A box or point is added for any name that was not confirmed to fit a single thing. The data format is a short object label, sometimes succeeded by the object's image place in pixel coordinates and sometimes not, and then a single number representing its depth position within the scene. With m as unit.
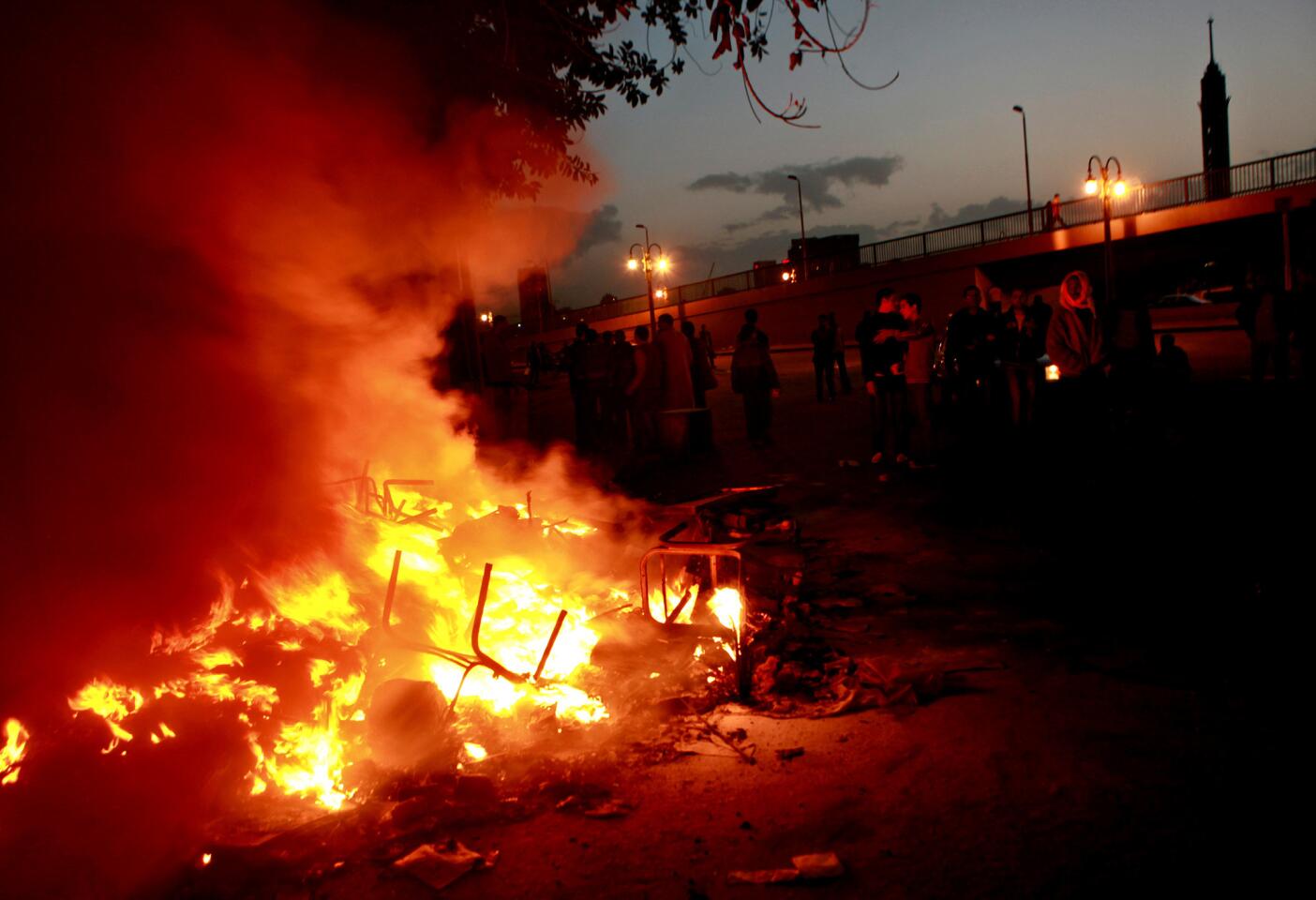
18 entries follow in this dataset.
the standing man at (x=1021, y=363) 10.67
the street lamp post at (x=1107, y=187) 20.11
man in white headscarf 8.71
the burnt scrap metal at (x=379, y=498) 6.48
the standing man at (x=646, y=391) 11.27
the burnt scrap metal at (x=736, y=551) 4.72
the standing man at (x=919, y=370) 9.11
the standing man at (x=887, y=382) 9.39
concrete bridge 25.61
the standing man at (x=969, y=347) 11.00
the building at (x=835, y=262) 36.22
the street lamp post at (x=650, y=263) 29.52
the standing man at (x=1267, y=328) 11.41
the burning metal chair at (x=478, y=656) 4.15
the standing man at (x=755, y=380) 11.74
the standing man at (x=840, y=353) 16.23
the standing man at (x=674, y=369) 11.23
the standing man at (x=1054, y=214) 29.72
